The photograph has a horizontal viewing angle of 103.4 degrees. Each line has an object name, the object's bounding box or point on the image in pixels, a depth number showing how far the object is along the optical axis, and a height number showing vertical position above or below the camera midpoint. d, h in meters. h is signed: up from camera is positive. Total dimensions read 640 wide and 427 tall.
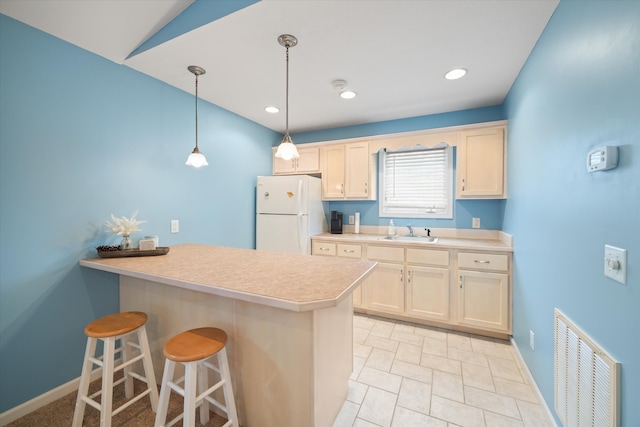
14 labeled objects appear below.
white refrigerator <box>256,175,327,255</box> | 3.17 -0.02
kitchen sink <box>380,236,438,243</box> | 3.11 -0.33
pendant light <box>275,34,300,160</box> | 1.75 +0.47
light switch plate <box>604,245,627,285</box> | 0.90 -0.19
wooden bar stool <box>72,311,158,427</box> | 1.43 -0.89
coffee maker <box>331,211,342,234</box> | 3.58 -0.15
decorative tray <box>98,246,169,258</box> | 1.89 -0.33
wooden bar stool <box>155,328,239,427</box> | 1.23 -0.80
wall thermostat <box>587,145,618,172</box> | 0.95 +0.22
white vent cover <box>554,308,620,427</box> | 0.93 -0.71
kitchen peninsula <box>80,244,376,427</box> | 1.27 -0.65
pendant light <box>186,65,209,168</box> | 2.11 +0.44
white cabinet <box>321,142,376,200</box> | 3.31 +0.53
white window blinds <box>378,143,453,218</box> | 3.20 +0.40
